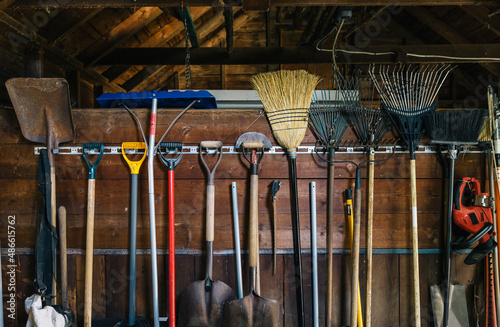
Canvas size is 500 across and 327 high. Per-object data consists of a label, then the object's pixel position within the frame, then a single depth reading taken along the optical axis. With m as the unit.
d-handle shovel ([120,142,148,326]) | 1.71
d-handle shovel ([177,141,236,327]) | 1.71
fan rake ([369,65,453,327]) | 1.72
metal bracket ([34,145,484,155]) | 1.83
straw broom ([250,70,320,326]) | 1.78
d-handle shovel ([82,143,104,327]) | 1.68
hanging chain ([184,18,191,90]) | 2.11
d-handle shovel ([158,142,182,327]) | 1.68
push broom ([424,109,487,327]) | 1.71
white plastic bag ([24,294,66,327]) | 1.58
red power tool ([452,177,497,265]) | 1.66
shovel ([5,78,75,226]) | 1.71
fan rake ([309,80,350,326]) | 1.78
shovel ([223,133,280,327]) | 1.65
